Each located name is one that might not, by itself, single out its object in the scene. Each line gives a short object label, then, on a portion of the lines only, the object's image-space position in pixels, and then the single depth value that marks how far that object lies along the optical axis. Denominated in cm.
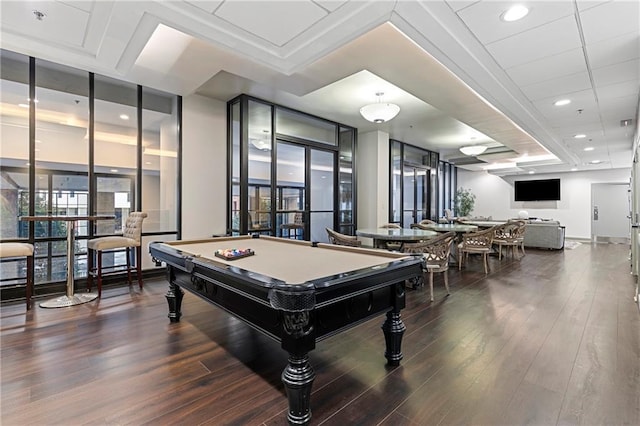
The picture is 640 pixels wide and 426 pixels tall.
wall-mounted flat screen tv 1261
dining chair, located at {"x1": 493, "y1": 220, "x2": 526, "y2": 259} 698
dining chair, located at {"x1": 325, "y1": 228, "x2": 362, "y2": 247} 378
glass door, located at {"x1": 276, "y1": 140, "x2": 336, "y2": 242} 576
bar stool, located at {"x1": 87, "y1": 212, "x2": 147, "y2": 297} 383
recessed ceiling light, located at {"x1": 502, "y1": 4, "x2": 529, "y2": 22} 244
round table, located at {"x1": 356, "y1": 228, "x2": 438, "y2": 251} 427
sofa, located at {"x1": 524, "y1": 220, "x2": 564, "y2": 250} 839
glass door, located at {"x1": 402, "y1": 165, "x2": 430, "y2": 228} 891
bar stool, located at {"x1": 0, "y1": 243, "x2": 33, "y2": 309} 314
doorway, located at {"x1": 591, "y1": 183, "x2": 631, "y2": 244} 1130
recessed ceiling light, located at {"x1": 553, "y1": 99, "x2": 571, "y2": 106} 447
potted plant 1255
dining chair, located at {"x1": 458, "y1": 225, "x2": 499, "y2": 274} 557
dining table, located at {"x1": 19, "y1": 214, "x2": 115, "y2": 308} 354
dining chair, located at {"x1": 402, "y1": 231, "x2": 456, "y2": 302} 394
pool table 157
